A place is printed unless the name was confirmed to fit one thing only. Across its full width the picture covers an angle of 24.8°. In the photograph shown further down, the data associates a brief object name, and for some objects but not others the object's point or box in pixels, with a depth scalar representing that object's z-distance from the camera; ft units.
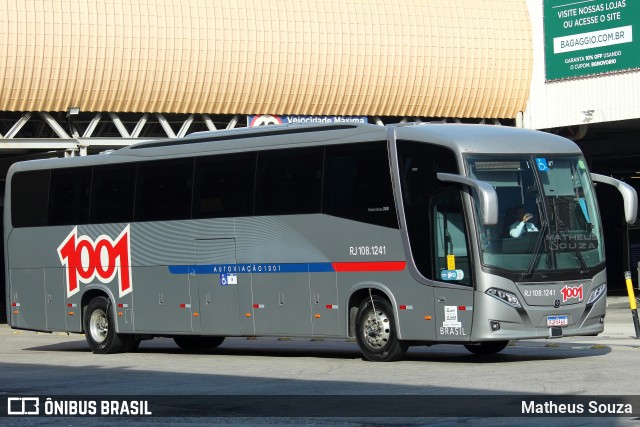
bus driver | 63.98
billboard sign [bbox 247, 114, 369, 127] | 144.77
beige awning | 136.67
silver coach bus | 63.93
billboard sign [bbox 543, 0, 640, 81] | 133.90
